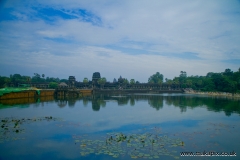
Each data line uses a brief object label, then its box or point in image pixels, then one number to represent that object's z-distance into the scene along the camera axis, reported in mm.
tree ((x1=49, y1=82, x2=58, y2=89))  71662
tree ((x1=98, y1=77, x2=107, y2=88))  82650
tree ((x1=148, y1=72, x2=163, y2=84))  120712
